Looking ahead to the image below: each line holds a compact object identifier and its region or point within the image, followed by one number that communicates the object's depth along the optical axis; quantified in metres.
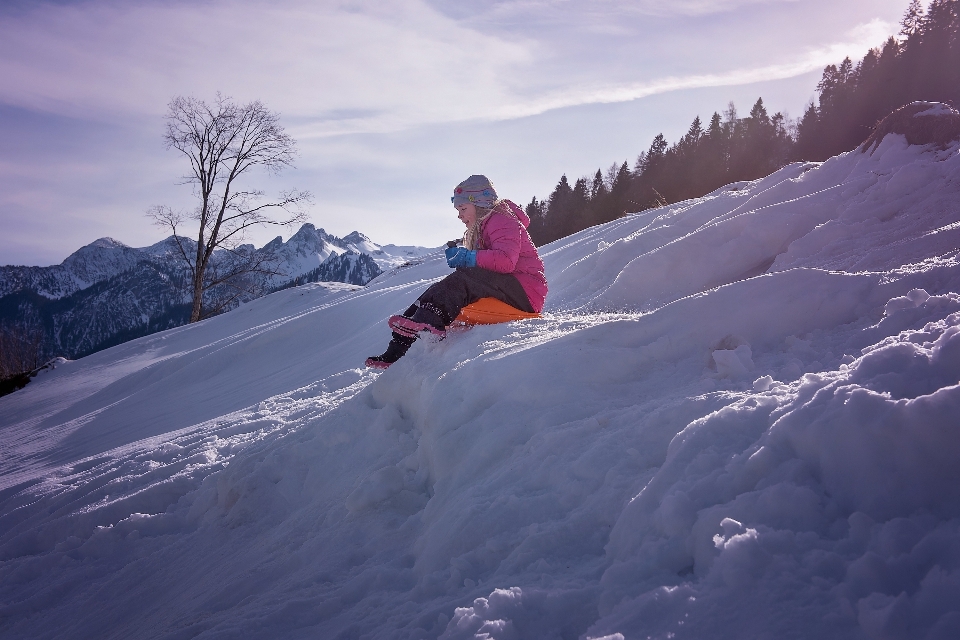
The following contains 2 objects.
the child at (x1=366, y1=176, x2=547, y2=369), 4.09
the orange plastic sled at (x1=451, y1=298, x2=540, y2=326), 4.14
